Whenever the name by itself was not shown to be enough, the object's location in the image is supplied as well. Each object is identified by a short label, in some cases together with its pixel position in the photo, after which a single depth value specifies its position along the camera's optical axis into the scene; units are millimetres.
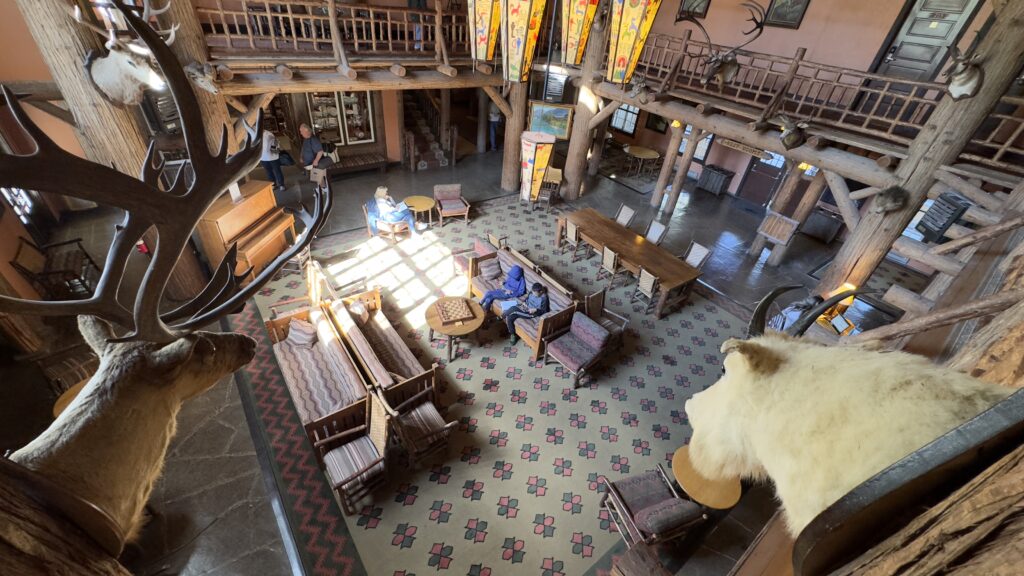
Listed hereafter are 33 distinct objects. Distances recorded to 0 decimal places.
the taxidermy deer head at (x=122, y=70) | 4801
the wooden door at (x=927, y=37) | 7473
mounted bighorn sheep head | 4527
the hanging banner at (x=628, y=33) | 4168
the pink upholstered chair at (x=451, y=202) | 9626
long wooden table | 7566
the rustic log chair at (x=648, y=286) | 7415
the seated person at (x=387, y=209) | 8617
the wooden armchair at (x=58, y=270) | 6113
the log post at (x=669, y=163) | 9895
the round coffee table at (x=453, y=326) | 6312
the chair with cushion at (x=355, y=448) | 4473
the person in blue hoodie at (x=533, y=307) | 6617
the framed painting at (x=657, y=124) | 13555
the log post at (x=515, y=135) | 10331
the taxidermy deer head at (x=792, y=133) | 6480
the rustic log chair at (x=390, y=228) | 8719
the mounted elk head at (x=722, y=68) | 7168
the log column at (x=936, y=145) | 4473
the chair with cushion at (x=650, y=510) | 4020
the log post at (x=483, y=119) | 12922
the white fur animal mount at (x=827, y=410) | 850
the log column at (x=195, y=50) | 5863
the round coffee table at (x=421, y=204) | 9516
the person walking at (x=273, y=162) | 8375
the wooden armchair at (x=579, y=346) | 6133
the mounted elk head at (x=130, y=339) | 1212
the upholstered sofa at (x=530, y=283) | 6375
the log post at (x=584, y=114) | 9378
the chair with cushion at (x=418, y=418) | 4895
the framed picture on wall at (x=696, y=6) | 10656
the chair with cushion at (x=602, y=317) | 6664
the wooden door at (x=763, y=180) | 11203
